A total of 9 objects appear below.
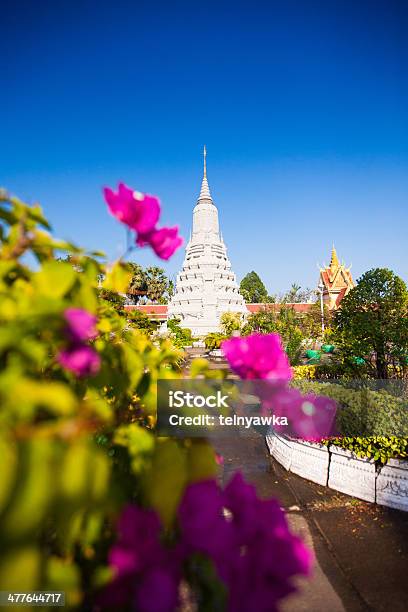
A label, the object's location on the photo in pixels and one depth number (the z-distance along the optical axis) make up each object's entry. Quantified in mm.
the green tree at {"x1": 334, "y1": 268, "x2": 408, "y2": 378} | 5094
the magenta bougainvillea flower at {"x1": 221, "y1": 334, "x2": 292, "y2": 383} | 838
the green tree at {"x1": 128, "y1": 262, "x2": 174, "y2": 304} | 46375
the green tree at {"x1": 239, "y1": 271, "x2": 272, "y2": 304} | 59625
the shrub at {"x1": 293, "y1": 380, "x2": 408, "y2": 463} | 3455
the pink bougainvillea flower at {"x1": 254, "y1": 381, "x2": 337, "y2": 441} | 928
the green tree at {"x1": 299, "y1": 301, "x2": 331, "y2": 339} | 20189
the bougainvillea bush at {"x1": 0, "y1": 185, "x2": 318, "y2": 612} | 435
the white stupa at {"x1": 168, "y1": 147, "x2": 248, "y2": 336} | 32781
